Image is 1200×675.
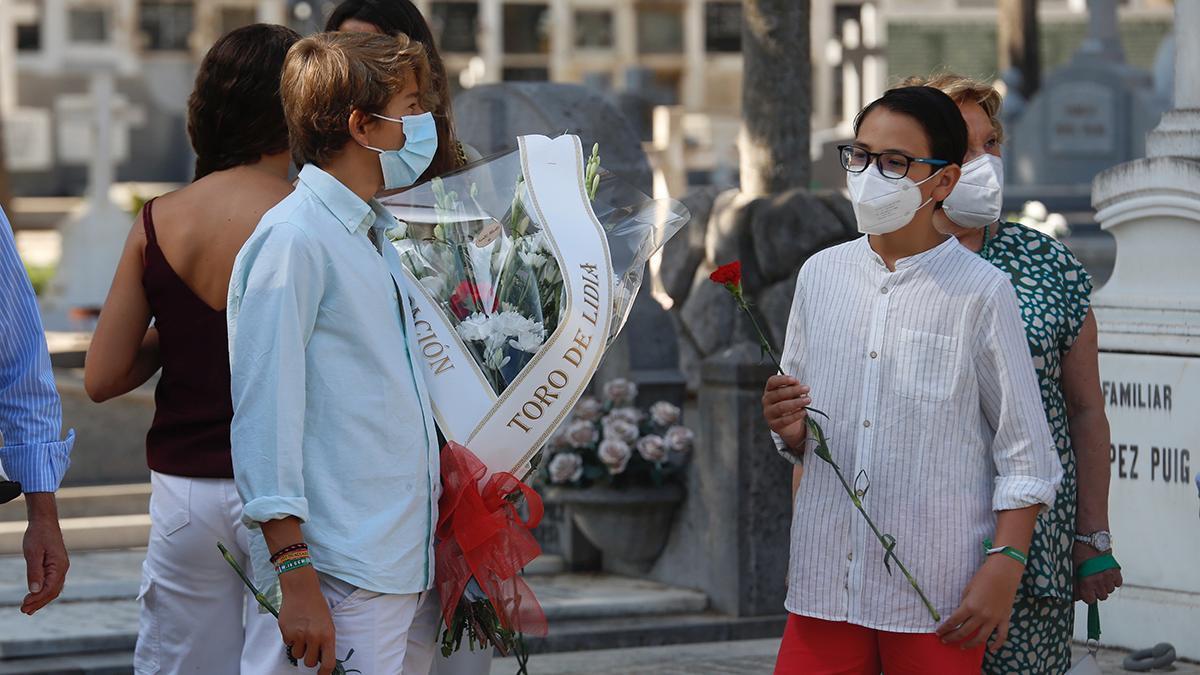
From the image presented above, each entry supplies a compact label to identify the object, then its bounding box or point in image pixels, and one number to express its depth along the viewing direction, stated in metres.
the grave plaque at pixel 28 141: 40.84
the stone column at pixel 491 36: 46.03
